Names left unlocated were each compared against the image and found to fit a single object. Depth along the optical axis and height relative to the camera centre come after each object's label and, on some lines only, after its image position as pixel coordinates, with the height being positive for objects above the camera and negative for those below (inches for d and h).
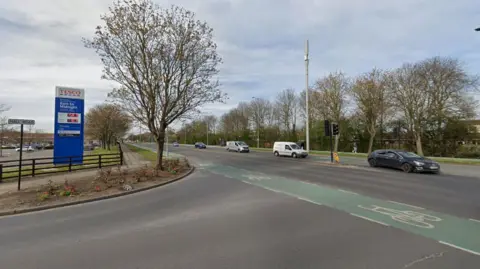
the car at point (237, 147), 1691.7 -32.0
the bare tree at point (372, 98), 1409.9 +228.7
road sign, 420.0 +25.5
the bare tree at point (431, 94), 1251.2 +227.6
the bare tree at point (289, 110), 2331.4 +263.0
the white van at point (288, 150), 1226.1 -34.9
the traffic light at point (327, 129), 963.3 +46.4
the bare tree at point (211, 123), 3649.1 +232.1
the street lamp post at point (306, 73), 1357.3 +330.1
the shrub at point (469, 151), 1187.3 -27.5
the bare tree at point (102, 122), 1724.9 +111.2
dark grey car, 663.1 -43.7
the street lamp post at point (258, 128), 2371.6 +121.1
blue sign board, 773.9 +44.1
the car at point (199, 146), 2458.0 -43.2
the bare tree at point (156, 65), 638.5 +179.0
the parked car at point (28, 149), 2330.1 -86.4
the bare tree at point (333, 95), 1544.0 +259.0
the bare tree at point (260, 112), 2588.6 +274.9
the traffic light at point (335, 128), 946.7 +49.3
